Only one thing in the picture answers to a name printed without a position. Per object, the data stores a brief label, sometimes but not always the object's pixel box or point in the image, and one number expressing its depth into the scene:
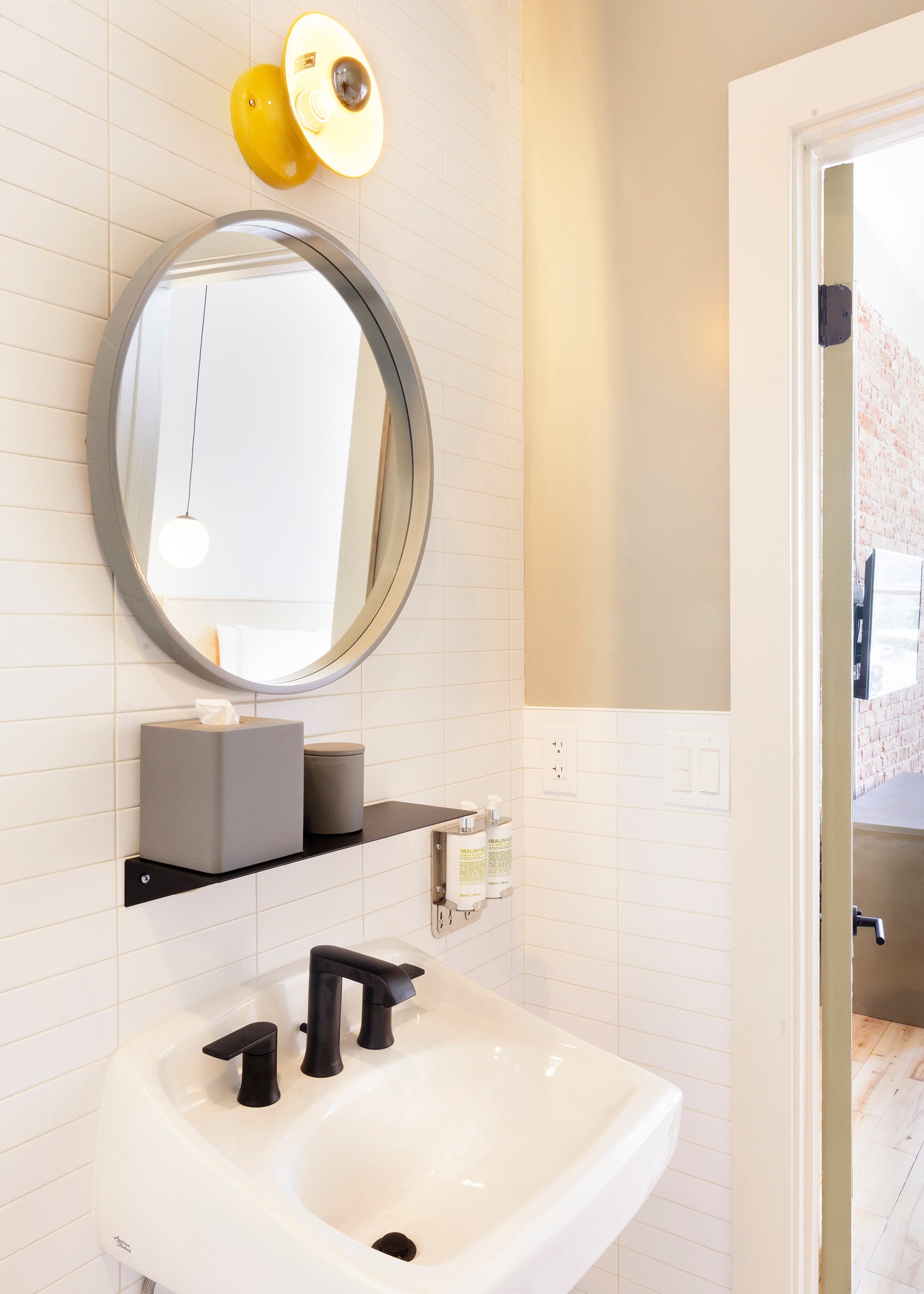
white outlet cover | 1.50
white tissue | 0.86
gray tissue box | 0.81
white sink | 0.71
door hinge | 1.29
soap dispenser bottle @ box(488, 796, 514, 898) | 1.33
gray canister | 1.00
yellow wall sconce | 0.99
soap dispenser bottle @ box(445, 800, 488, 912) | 1.26
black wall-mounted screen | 1.43
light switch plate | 1.33
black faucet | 0.95
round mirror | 0.87
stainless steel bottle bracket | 1.31
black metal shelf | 0.83
